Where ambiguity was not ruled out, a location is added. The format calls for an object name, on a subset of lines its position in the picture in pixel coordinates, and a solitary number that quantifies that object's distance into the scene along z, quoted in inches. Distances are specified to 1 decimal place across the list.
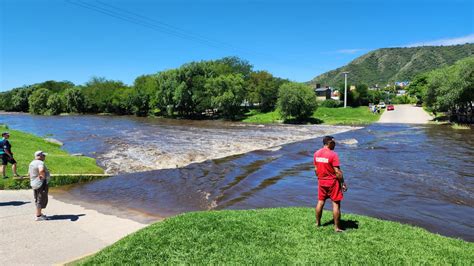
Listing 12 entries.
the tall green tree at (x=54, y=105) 5201.8
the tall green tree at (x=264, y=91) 3890.3
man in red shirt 357.1
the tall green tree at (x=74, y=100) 5364.2
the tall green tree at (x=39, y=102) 5388.8
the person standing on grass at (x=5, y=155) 698.2
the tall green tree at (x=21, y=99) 6284.5
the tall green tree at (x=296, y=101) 2982.3
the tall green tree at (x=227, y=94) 3459.6
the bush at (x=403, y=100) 5317.4
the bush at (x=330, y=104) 3971.5
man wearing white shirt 459.5
